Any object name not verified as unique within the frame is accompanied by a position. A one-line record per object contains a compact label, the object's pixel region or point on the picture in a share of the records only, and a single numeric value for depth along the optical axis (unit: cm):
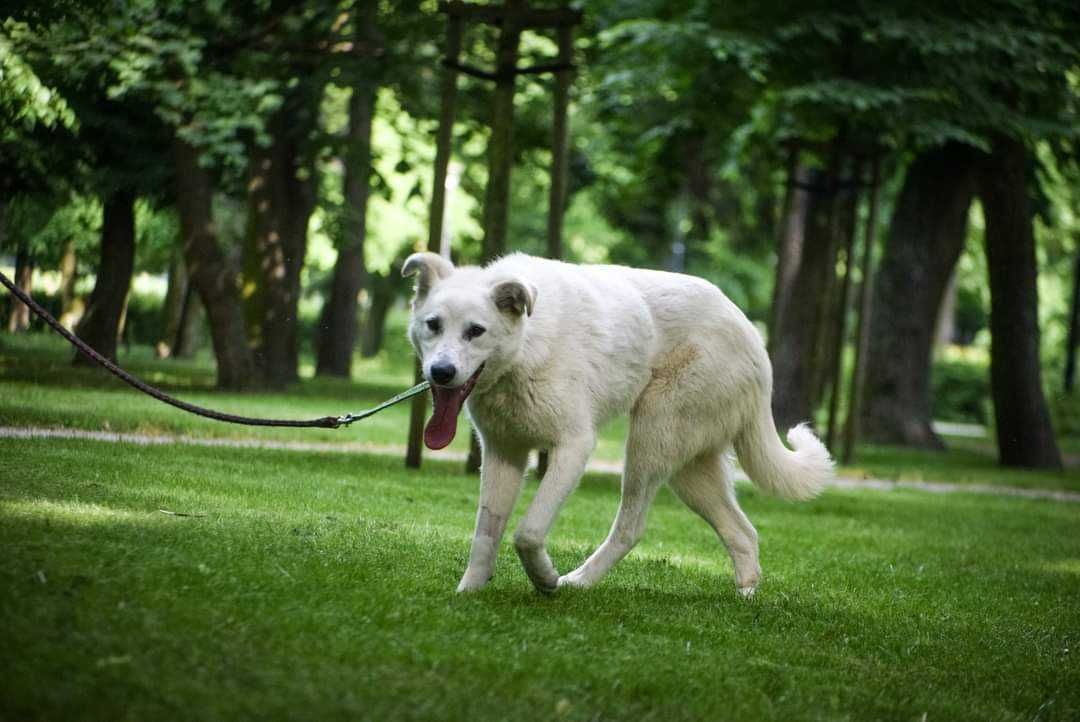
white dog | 604
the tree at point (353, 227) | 1955
